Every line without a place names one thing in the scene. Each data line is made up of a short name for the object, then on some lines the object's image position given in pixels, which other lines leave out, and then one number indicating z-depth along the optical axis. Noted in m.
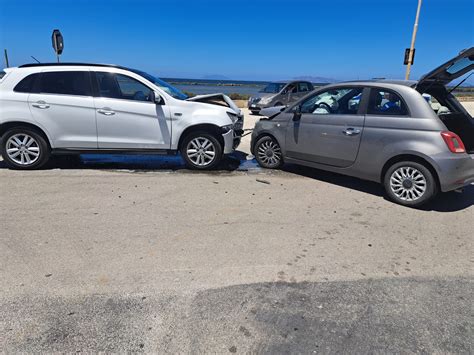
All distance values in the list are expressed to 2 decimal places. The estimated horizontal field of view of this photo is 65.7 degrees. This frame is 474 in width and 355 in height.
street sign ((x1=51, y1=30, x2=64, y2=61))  10.14
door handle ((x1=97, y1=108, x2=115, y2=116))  6.57
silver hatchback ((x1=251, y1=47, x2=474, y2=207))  5.02
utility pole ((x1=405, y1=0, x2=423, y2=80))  18.70
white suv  6.47
